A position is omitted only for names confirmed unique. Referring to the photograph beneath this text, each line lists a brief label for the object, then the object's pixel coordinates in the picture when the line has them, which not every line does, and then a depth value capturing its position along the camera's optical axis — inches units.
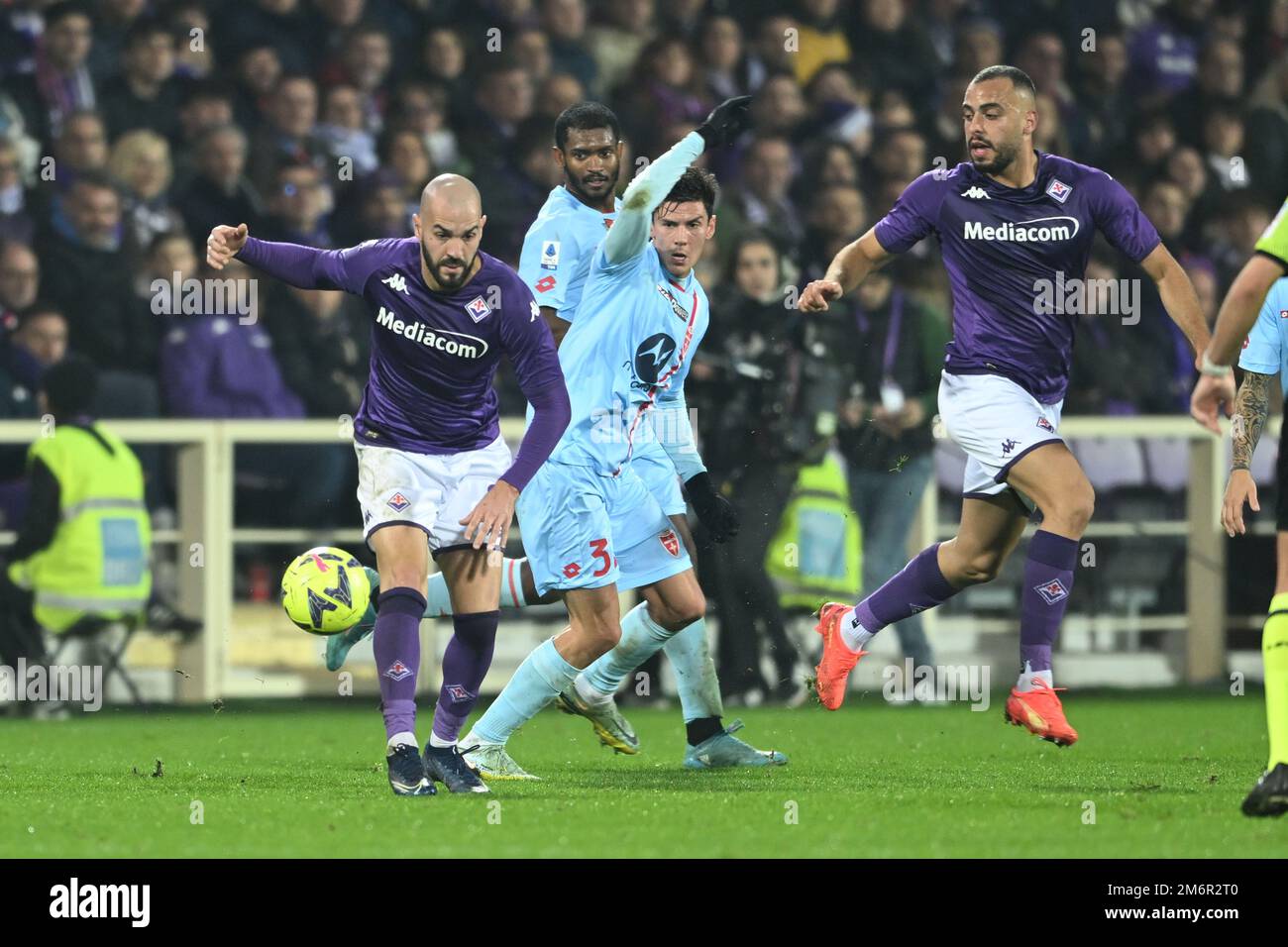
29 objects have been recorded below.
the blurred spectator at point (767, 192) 506.6
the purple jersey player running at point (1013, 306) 295.1
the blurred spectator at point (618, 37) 550.6
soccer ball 294.2
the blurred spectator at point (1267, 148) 584.4
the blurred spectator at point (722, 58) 545.6
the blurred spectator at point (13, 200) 464.1
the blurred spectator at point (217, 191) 470.9
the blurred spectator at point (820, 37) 564.4
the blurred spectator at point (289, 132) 490.0
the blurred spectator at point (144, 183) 471.2
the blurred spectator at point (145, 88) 488.7
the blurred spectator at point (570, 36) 539.2
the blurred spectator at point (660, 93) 520.7
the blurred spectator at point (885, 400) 456.1
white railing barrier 446.6
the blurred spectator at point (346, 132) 498.6
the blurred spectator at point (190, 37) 506.3
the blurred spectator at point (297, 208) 469.4
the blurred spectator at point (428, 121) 506.3
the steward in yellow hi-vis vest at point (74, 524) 418.6
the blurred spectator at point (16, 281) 446.0
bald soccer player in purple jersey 274.8
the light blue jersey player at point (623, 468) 292.4
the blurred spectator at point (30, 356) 437.4
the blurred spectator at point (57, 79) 487.5
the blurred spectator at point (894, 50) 571.2
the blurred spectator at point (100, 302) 452.1
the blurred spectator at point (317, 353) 456.1
